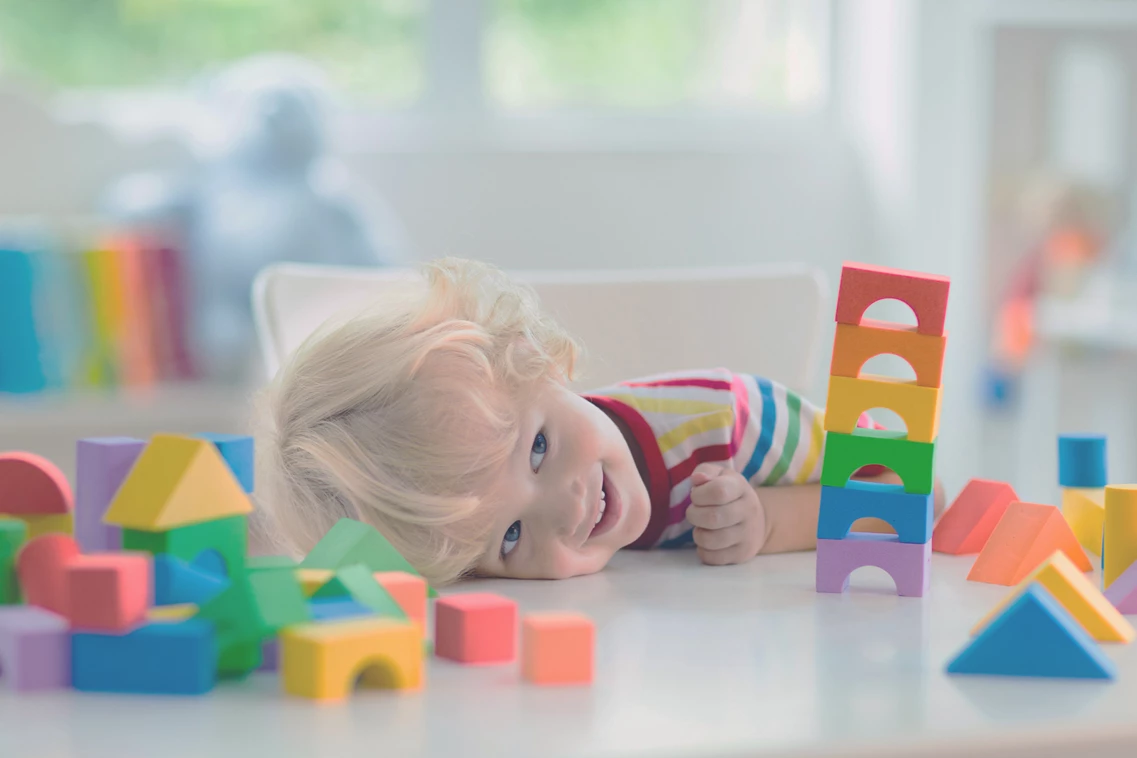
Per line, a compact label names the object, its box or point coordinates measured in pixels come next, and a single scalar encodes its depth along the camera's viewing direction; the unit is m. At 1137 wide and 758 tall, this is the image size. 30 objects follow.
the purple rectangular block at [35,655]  1.57
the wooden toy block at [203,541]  1.63
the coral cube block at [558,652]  1.58
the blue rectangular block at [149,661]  1.57
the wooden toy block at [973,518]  1.91
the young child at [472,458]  1.89
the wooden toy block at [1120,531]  1.78
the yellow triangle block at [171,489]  1.62
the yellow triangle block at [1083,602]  1.65
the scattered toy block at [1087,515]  1.89
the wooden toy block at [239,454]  1.72
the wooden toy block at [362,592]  1.63
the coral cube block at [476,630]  1.62
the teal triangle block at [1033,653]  1.59
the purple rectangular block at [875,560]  1.77
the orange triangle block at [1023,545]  1.81
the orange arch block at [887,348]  1.76
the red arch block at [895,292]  1.75
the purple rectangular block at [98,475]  1.69
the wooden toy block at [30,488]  1.70
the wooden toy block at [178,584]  1.63
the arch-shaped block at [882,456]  1.78
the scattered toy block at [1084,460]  1.89
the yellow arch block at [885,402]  1.77
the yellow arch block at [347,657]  1.56
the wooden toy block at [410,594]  1.66
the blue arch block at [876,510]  1.78
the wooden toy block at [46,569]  1.62
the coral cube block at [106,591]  1.57
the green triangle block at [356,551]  1.73
